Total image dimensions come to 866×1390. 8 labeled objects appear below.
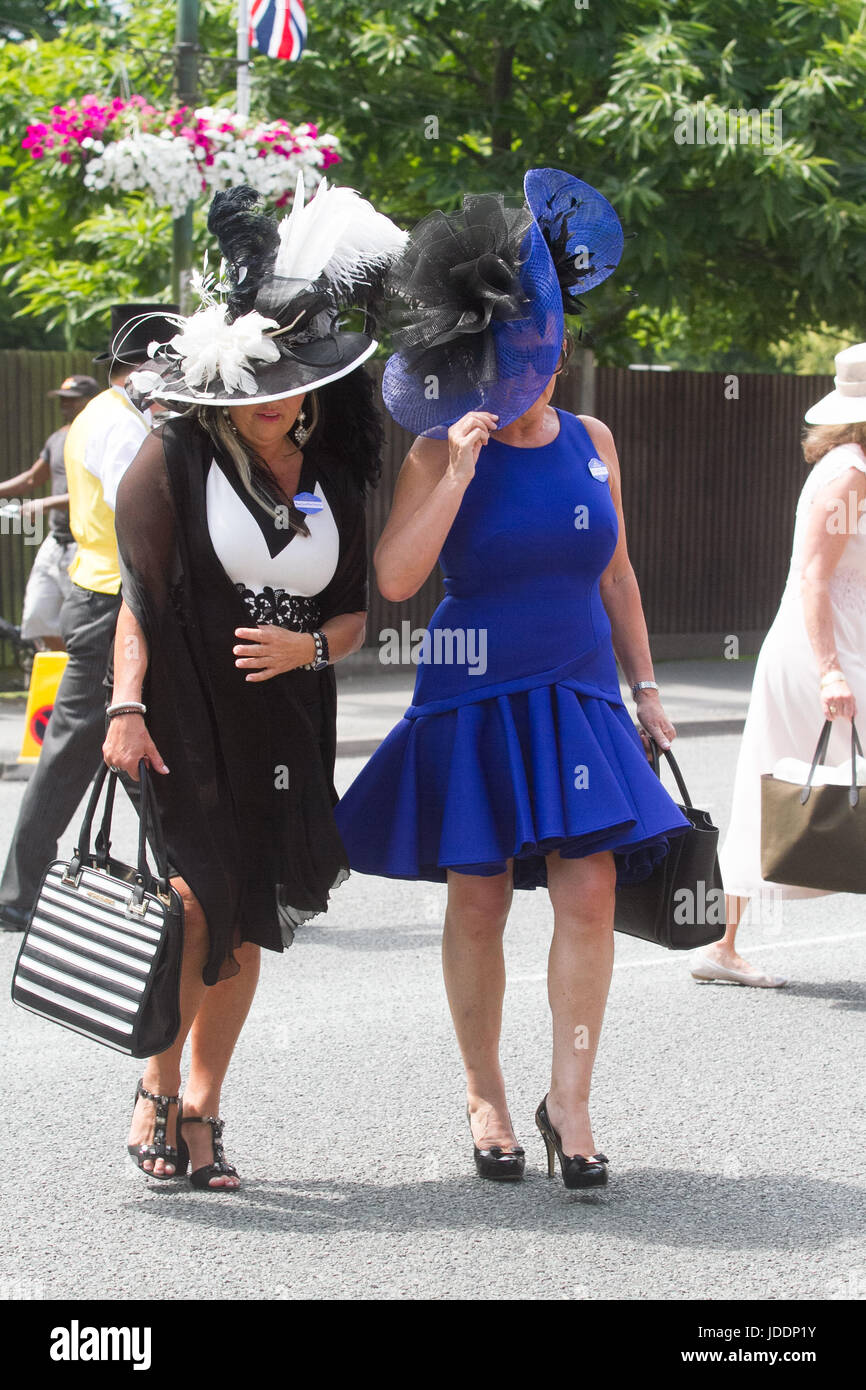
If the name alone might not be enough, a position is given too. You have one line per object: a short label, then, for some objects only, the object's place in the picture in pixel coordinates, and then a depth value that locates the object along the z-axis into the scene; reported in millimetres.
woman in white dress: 4941
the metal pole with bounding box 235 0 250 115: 11984
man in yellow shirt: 5465
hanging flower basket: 10891
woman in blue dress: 3455
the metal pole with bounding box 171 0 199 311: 11281
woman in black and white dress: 3326
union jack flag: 12000
